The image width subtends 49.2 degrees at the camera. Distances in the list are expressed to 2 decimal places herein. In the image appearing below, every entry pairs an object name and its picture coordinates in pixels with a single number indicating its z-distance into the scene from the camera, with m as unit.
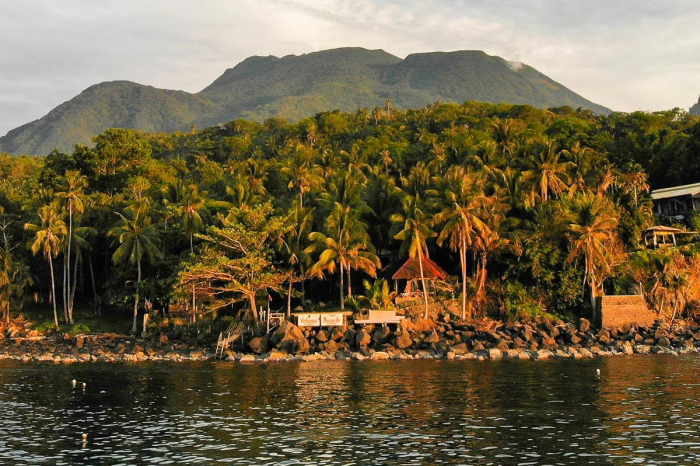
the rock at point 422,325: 55.06
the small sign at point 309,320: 53.94
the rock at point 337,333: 53.41
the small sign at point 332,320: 54.25
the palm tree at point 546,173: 64.94
